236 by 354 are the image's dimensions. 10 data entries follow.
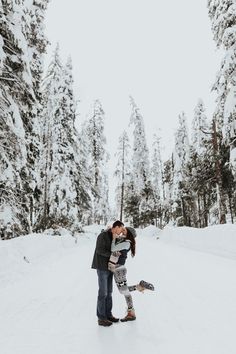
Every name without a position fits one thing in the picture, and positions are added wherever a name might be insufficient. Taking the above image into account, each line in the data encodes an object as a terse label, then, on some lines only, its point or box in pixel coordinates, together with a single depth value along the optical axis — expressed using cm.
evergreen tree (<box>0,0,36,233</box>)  1205
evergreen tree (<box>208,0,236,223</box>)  1691
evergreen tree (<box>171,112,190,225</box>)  4228
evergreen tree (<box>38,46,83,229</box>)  2697
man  612
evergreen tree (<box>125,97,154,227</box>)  4878
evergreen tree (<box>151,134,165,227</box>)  5386
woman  614
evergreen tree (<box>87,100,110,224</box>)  4347
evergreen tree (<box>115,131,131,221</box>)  4916
